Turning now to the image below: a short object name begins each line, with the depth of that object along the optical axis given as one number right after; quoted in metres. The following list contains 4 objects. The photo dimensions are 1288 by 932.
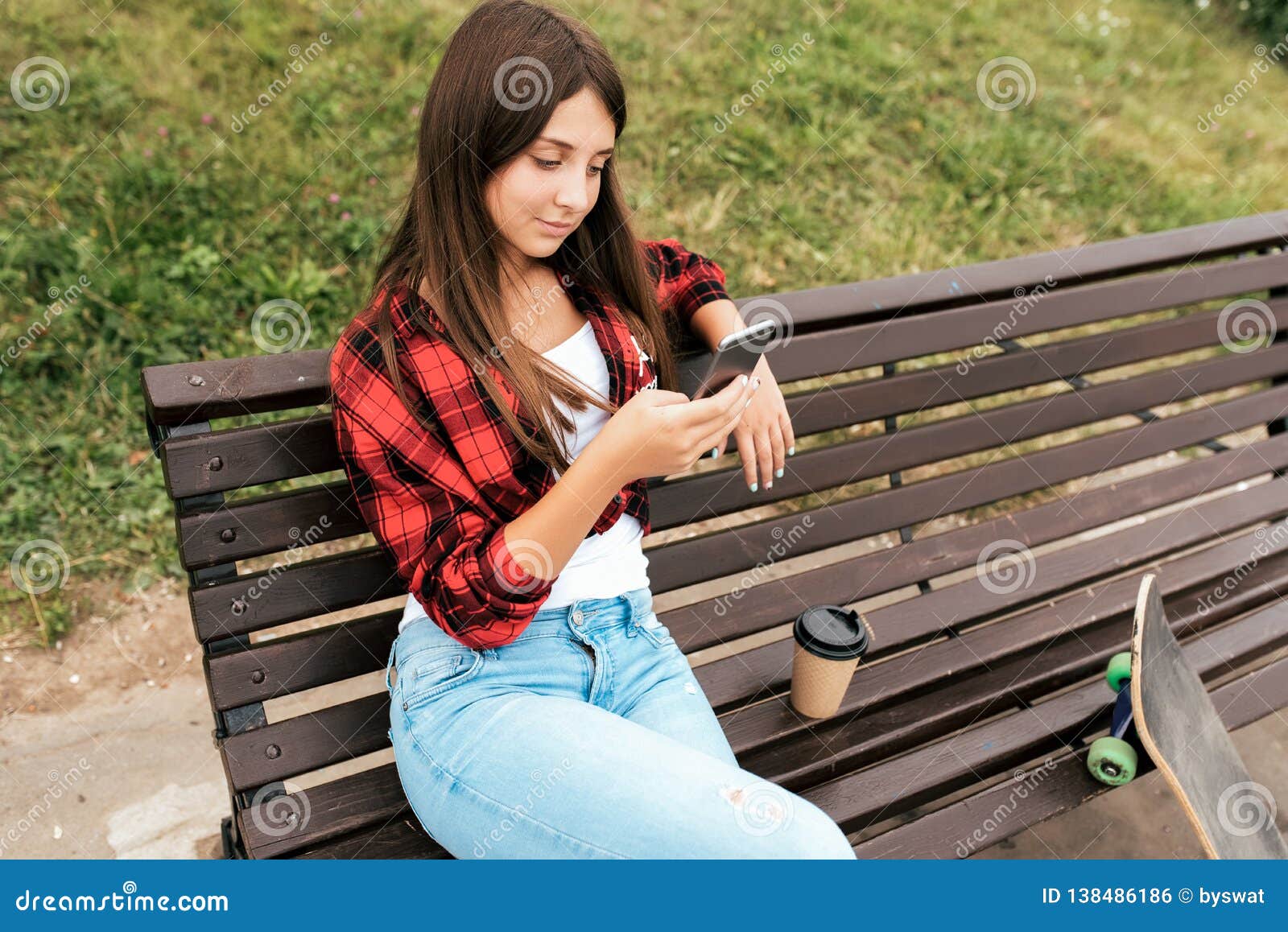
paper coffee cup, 2.03
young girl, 1.55
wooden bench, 1.88
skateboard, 2.01
